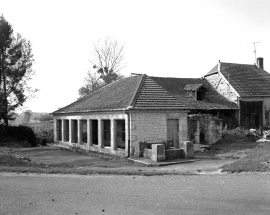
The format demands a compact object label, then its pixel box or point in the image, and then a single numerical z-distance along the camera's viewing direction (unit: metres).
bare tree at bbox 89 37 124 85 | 39.97
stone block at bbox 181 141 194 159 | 14.31
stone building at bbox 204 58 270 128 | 27.47
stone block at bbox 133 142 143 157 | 14.64
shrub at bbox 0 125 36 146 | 25.69
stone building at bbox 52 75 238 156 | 15.10
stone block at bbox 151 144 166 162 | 13.25
